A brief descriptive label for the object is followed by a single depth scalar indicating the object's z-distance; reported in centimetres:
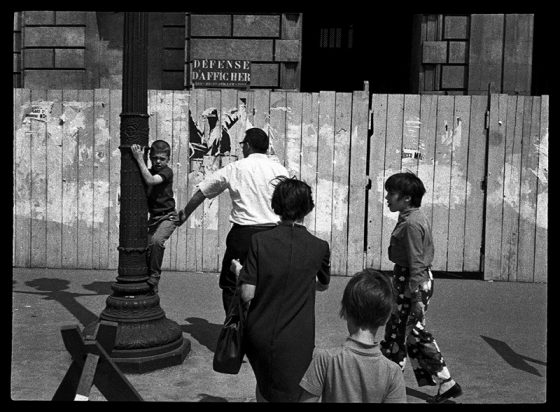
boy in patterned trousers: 487
